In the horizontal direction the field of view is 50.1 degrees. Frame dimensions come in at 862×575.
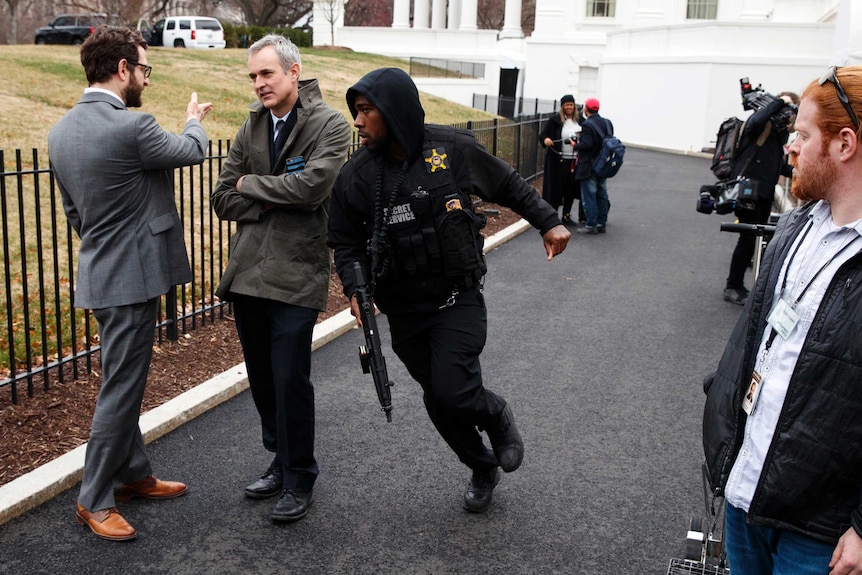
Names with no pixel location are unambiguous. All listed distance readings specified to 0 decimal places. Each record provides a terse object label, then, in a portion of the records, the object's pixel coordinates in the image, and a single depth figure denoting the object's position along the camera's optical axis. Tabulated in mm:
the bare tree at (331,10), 48219
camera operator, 8164
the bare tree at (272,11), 57438
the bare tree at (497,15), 70500
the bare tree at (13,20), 39969
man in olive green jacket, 4121
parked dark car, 40312
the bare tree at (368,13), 67750
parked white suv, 42844
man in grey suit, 3822
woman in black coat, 13195
